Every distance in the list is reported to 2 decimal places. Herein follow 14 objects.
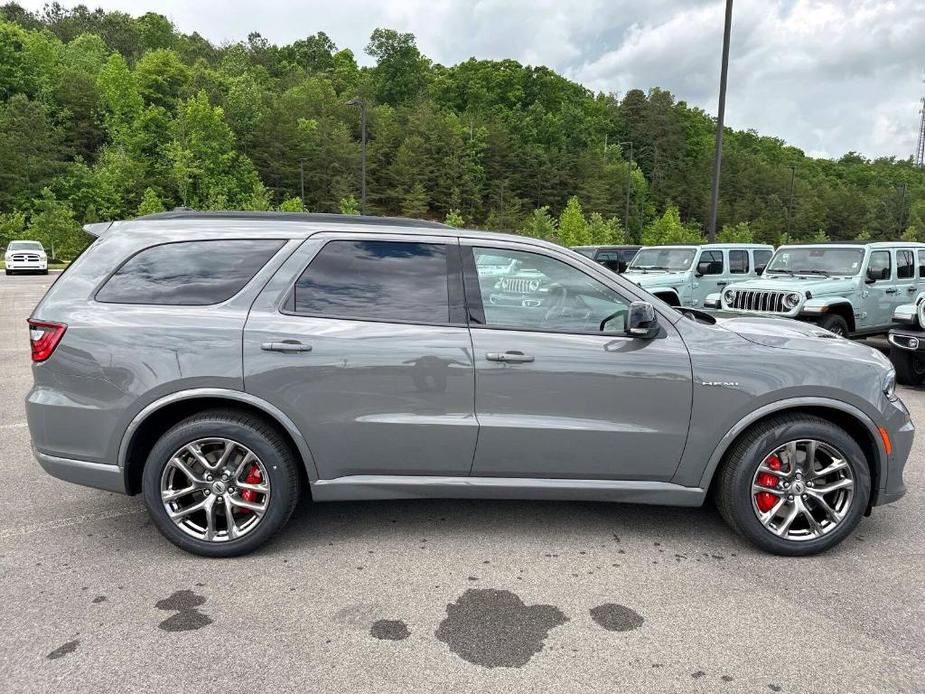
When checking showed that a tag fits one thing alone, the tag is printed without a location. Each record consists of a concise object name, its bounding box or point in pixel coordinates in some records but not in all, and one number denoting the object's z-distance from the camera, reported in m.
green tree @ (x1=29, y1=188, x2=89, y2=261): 41.56
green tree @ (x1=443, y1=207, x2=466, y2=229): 61.52
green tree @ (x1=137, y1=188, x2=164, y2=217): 55.84
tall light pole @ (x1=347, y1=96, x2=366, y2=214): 31.03
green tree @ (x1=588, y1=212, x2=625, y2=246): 56.73
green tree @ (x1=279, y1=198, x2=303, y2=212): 58.47
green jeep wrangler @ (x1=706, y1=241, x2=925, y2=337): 10.08
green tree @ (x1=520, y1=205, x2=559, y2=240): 55.03
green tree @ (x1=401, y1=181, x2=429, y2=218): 78.75
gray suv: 3.47
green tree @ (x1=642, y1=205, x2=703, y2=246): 58.67
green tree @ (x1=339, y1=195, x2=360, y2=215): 63.22
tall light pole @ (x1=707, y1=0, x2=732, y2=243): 15.29
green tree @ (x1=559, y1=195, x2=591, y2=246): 53.12
